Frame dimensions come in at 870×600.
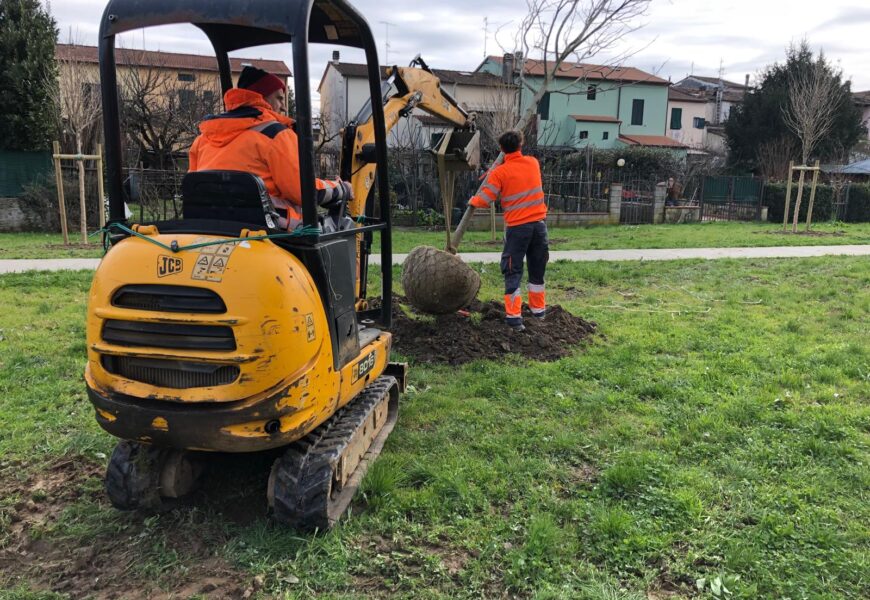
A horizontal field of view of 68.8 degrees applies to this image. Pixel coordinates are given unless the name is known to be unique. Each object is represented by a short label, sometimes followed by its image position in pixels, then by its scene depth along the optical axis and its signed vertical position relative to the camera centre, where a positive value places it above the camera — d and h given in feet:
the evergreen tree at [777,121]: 101.65 +12.72
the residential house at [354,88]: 112.47 +18.76
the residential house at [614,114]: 130.93 +17.16
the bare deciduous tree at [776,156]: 96.63 +6.76
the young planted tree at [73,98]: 52.06 +6.67
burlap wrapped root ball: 20.83 -2.97
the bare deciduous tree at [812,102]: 68.44 +11.10
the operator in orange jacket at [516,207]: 21.75 -0.49
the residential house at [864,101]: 152.54 +24.33
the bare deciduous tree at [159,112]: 61.21 +6.79
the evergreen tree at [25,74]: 52.75 +8.56
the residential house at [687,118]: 157.28 +19.51
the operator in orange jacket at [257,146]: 10.27 +0.62
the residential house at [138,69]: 57.09 +12.27
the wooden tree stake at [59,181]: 40.47 -0.16
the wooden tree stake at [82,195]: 40.49 -1.01
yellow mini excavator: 9.23 -2.19
